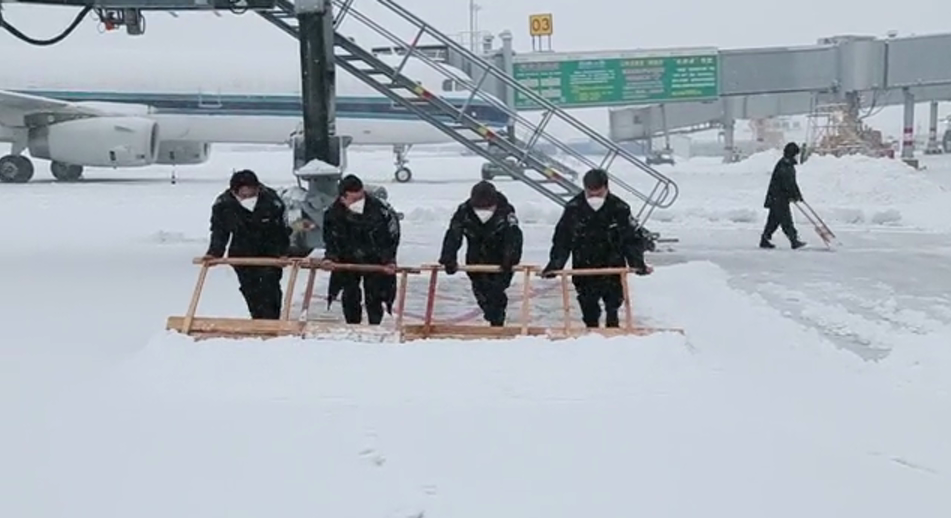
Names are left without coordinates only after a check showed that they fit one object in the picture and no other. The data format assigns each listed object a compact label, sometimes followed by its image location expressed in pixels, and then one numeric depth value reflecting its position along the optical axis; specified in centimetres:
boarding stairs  1289
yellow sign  4025
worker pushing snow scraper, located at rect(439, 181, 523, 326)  818
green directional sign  3694
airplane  3036
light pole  3350
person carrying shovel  1513
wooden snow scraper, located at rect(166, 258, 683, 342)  713
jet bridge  3619
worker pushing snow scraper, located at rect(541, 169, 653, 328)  808
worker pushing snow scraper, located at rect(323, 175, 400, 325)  823
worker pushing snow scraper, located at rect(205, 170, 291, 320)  818
